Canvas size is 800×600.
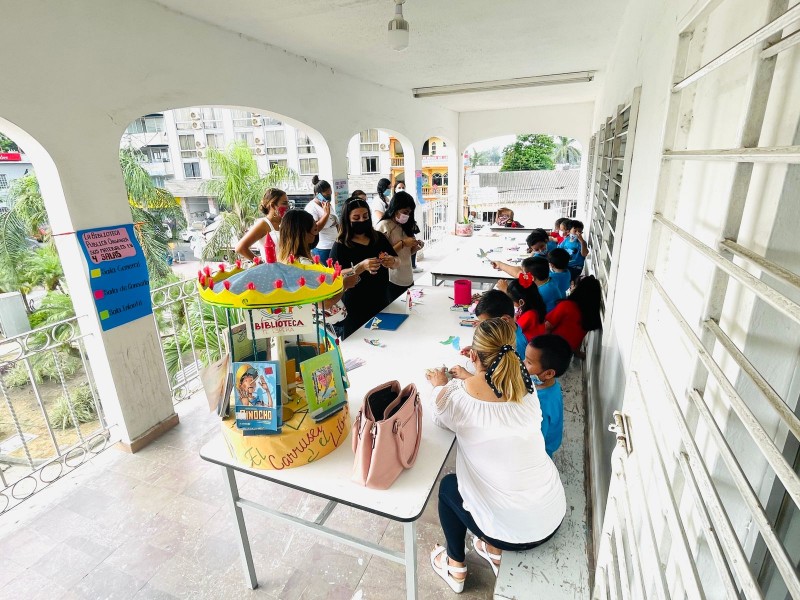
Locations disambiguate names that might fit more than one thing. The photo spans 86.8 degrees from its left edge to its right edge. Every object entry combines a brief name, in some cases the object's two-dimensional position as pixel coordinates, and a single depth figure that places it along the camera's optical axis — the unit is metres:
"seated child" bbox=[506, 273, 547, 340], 2.61
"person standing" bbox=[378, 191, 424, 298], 3.42
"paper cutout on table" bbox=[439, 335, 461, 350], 2.40
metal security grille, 0.61
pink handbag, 1.31
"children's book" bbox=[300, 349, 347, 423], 1.42
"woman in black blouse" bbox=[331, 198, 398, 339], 2.94
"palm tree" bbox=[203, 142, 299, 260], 9.41
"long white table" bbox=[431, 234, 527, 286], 4.12
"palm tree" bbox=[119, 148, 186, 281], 8.08
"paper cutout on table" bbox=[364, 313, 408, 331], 2.71
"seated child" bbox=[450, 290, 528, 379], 2.17
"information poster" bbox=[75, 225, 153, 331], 2.41
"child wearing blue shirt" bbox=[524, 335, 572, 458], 1.78
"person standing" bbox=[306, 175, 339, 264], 4.46
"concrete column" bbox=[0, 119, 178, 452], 2.25
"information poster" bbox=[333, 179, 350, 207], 4.95
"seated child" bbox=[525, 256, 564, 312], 2.93
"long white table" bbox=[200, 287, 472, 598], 1.34
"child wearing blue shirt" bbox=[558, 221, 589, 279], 4.43
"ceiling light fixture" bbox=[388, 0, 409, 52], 2.46
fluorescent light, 5.51
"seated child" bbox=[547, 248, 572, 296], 3.40
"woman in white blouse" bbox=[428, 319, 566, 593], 1.38
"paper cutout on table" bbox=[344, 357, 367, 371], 2.20
